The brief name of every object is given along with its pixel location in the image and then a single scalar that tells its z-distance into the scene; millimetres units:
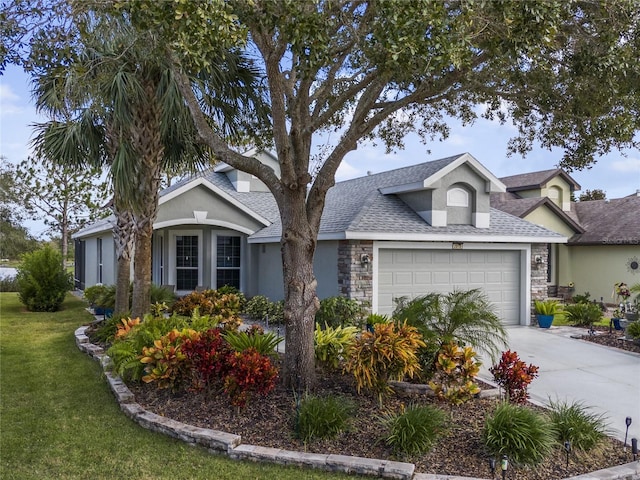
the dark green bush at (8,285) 24047
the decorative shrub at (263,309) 13063
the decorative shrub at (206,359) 6188
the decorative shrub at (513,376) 6074
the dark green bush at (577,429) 5246
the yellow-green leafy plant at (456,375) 6074
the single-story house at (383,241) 12422
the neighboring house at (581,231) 18844
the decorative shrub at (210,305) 11227
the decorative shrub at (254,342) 7094
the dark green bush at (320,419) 5340
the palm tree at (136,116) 7953
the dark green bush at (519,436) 4922
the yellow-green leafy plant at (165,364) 6449
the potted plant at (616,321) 12764
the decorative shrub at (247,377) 5883
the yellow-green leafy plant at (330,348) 7434
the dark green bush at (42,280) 15758
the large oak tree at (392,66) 5352
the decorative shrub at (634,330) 10680
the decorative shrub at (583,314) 13555
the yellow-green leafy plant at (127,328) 7955
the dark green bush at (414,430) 5047
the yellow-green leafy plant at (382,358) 6078
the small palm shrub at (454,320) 6992
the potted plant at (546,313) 13227
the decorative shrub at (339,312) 11094
